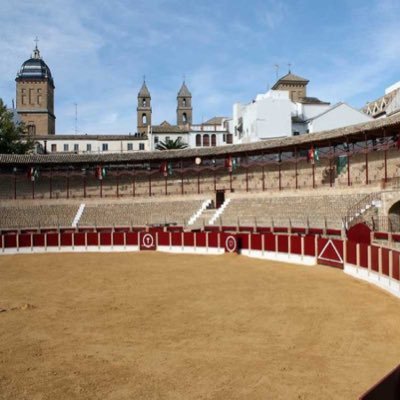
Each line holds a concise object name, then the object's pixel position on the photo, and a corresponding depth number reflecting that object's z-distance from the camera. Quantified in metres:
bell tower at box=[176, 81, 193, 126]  88.38
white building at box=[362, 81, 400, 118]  43.81
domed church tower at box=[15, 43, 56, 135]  80.00
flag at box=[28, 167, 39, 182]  38.19
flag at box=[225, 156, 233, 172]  36.88
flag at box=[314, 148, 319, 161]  31.28
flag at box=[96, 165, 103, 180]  38.94
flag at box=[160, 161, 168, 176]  38.72
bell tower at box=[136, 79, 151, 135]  82.75
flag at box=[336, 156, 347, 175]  32.01
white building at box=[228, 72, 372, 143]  46.63
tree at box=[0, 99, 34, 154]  48.75
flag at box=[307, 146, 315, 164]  31.38
